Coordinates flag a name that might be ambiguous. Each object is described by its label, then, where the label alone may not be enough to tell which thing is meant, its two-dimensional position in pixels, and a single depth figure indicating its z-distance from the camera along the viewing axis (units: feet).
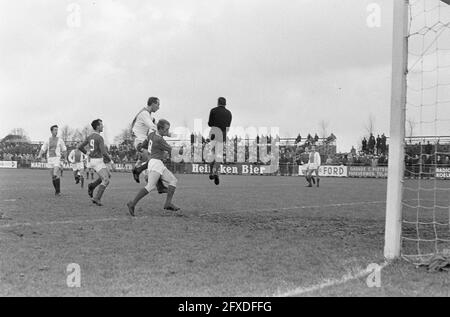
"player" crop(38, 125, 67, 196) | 52.54
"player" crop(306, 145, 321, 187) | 83.74
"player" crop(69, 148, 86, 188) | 71.89
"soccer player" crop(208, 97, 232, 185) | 39.86
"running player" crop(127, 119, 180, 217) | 33.32
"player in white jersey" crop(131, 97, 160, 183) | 38.06
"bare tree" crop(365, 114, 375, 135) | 177.84
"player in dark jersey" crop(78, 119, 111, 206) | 42.73
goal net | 19.81
